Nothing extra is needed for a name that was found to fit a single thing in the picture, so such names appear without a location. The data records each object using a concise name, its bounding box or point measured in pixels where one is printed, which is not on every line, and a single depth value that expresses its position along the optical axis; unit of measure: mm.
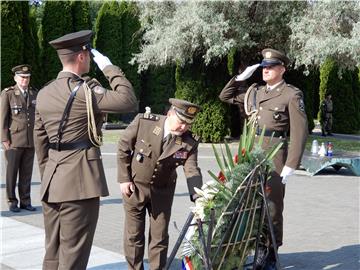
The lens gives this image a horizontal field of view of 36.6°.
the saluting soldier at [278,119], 5133
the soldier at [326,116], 23156
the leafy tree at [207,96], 17828
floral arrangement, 3807
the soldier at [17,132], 7855
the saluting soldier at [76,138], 3602
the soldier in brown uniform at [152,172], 4395
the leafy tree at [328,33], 14781
